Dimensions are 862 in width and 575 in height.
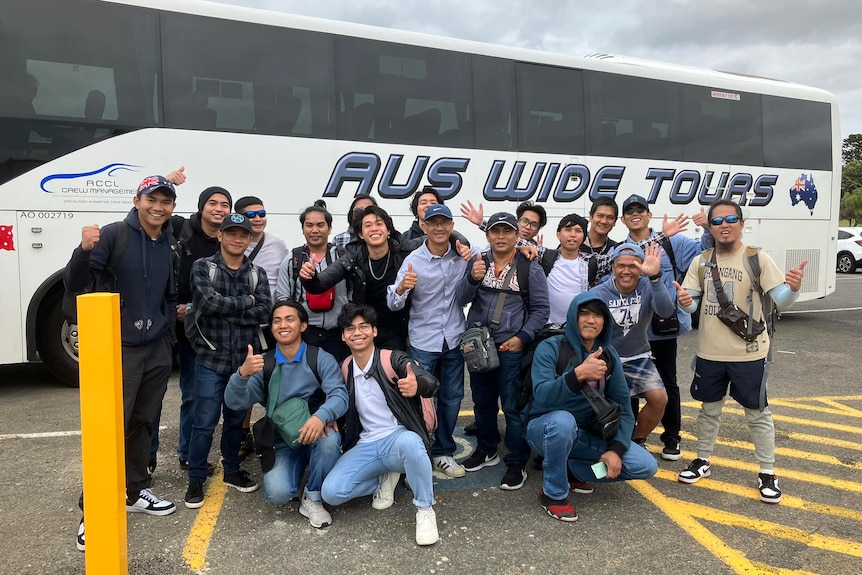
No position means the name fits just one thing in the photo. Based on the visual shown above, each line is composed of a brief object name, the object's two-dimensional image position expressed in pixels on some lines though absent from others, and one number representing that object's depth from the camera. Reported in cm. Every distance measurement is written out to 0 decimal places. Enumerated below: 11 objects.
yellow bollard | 204
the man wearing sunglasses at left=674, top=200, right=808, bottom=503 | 330
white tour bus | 520
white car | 1894
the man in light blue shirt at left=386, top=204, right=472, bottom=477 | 353
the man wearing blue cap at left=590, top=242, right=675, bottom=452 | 344
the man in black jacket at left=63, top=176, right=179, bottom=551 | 287
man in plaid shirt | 322
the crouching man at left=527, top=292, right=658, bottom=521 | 307
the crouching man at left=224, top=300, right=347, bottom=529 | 306
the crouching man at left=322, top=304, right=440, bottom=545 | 304
